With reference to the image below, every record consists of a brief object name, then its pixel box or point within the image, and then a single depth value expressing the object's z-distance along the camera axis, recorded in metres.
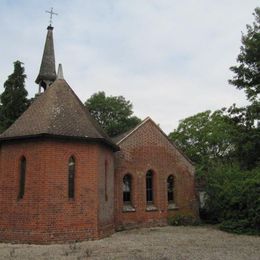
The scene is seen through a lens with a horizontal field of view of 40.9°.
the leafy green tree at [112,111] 47.31
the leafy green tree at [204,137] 40.62
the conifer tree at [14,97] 31.02
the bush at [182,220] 22.48
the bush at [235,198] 18.27
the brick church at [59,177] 15.27
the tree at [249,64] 21.02
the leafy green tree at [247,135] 20.11
